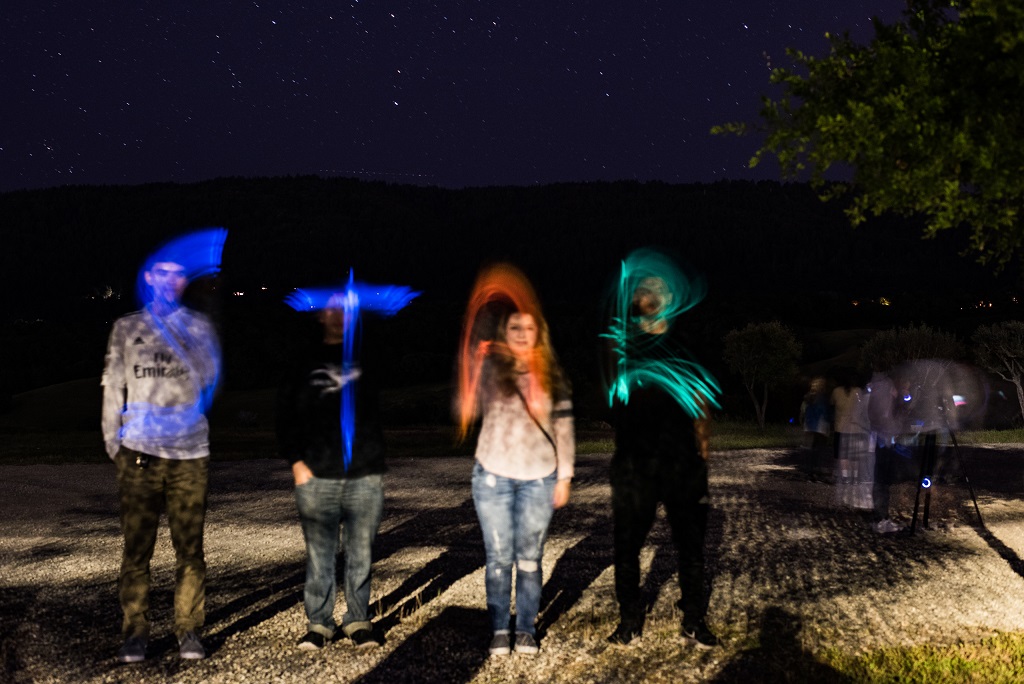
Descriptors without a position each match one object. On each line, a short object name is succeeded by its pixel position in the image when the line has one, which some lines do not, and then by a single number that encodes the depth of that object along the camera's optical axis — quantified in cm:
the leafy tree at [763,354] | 4431
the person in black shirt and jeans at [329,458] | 551
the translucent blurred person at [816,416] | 1245
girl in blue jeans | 547
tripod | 1024
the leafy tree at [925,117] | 637
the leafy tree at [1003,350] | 4294
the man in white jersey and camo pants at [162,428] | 541
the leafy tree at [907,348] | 5072
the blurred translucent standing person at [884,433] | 1044
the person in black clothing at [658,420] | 564
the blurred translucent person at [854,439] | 1105
